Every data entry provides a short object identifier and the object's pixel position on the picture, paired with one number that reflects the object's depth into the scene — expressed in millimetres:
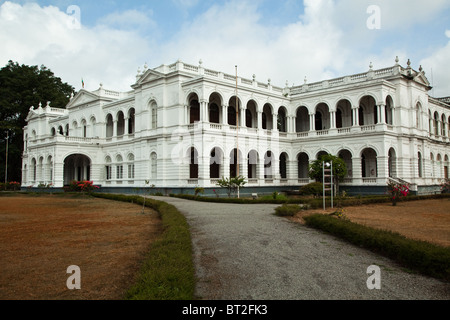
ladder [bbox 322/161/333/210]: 27844
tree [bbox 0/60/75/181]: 51094
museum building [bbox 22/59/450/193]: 30422
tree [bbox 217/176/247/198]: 25438
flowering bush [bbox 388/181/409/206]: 20627
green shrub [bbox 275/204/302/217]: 14555
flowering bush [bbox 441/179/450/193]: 32278
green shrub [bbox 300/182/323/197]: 24859
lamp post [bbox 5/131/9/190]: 48188
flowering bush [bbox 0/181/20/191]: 41906
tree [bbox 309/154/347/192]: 28766
